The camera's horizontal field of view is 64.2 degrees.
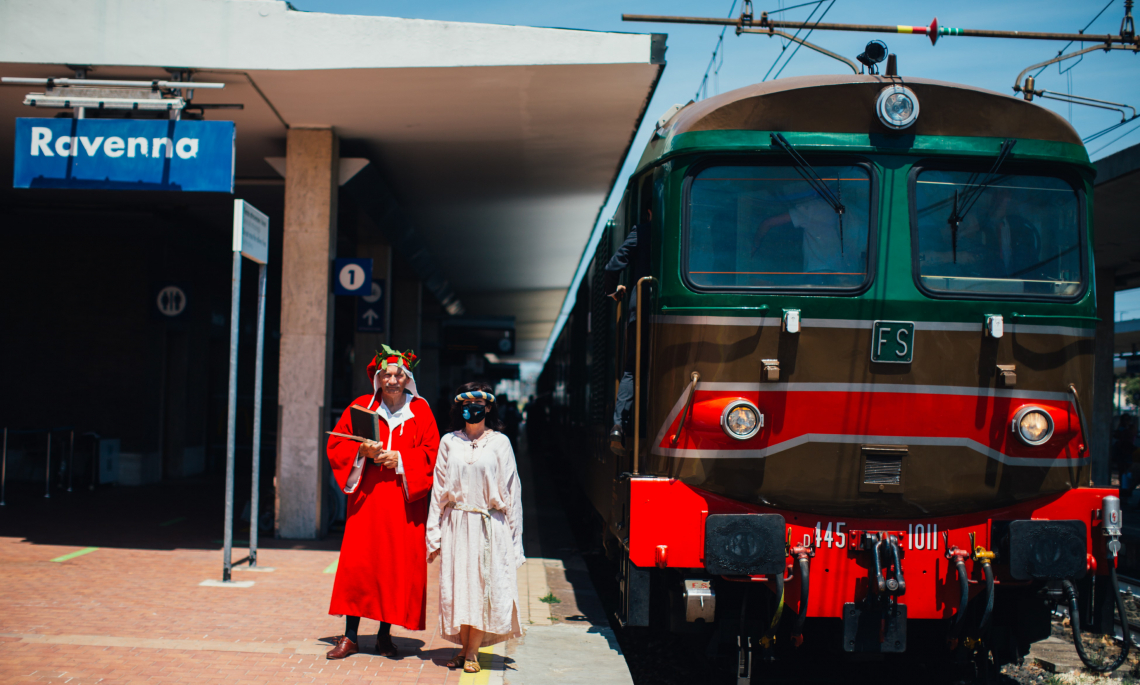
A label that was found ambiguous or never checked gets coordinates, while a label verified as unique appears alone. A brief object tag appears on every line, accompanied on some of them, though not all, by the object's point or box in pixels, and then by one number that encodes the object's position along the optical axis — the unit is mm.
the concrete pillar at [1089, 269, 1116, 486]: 17062
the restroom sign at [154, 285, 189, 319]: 15180
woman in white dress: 5188
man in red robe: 5367
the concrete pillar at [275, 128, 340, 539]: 9805
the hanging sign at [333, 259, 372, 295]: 10125
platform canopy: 8211
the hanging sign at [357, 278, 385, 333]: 14026
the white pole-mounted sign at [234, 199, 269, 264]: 7273
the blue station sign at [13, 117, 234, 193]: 7988
